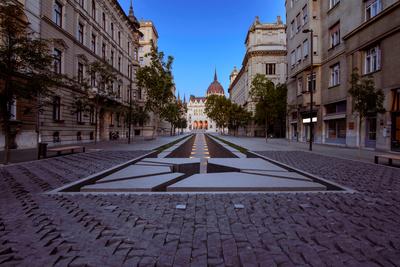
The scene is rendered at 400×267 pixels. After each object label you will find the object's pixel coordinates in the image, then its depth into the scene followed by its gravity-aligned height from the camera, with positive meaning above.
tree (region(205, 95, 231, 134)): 67.56 +6.37
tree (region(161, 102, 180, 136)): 36.04 +3.40
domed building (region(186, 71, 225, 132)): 176.88 +11.84
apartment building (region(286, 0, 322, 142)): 25.33 +7.47
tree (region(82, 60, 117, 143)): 19.89 +4.39
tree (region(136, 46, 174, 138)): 32.75 +7.04
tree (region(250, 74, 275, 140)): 32.75 +5.23
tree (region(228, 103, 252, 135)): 53.33 +3.20
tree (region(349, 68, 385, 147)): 13.15 +1.84
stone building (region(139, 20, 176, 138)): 57.34 +22.09
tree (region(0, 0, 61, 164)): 9.59 +2.74
